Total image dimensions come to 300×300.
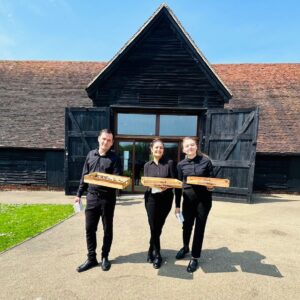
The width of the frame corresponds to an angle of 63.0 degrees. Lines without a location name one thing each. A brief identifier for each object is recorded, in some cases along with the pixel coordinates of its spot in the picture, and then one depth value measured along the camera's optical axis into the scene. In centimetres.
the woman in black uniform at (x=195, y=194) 367
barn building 898
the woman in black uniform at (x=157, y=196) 367
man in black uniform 360
